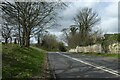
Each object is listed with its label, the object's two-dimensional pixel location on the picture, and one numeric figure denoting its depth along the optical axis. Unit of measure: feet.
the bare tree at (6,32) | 52.94
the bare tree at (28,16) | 42.28
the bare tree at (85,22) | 91.05
